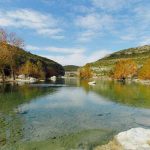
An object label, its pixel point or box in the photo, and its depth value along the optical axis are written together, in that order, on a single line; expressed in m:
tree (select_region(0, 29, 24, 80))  60.57
